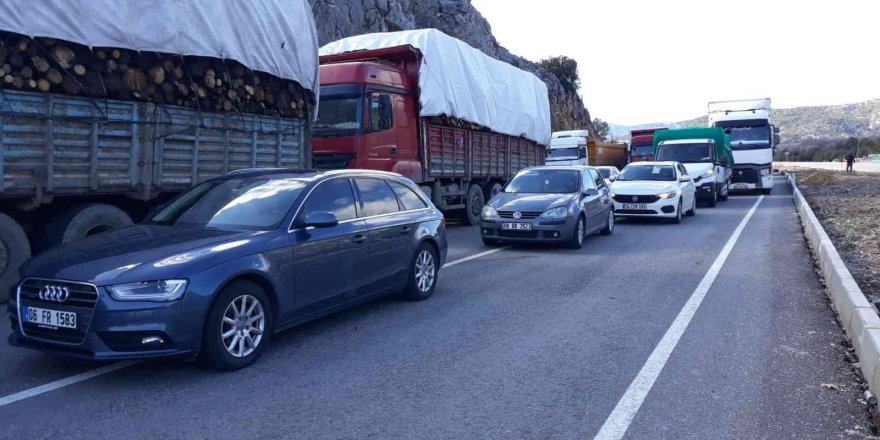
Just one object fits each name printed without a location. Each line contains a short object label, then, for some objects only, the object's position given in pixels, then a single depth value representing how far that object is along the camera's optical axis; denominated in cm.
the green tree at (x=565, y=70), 7481
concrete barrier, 484
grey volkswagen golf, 1165
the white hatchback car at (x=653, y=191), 1664
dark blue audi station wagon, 468
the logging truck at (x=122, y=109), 749
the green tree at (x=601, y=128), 8088
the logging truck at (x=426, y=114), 1288
